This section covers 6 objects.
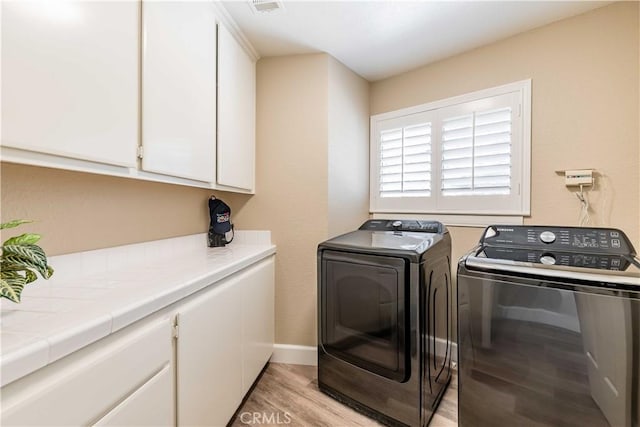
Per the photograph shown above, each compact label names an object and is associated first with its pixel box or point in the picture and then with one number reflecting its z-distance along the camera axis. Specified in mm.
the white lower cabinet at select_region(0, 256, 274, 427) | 651
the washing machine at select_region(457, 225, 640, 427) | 1027
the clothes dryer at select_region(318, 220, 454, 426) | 1488
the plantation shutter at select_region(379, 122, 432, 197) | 2451
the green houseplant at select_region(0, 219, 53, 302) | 729
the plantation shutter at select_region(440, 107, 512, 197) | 2072
